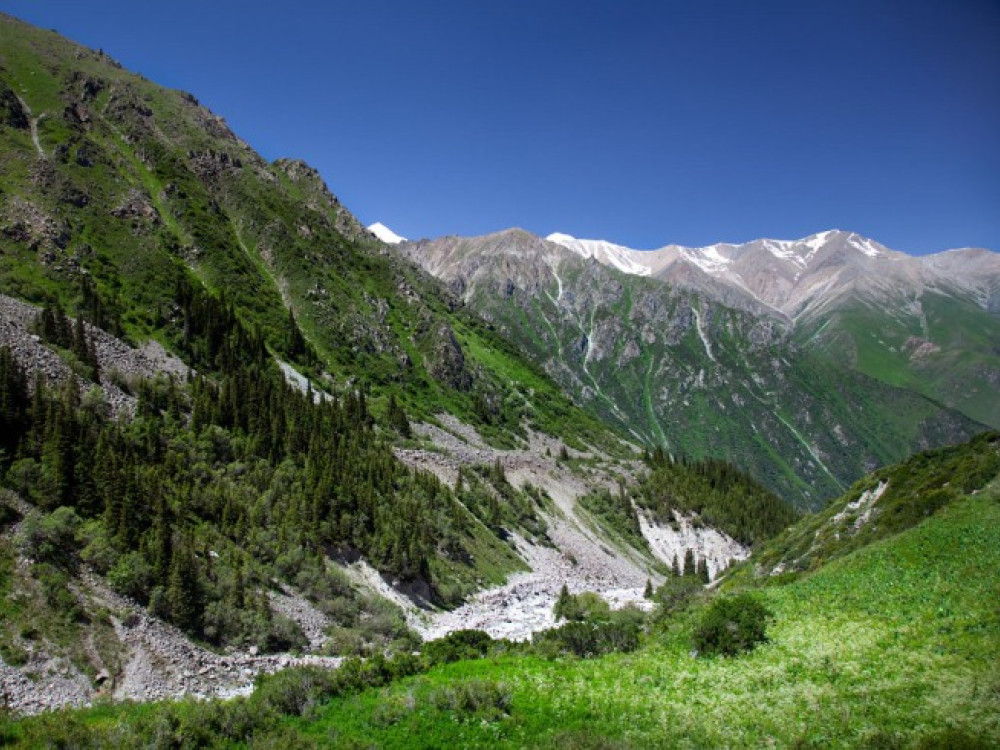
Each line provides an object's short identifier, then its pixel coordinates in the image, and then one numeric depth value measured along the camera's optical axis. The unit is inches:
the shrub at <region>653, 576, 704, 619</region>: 1971.0
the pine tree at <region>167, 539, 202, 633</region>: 1433.3
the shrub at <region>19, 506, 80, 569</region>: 1315.2
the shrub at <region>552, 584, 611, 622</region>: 2416.6
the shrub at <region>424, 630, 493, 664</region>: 1357.0
